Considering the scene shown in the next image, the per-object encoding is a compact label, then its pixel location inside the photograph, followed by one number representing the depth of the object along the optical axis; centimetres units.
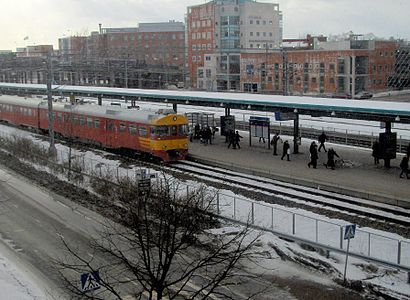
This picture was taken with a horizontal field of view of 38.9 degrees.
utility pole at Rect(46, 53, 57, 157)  3356
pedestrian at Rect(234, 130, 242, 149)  3575
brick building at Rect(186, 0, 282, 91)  10400
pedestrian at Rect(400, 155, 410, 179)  2518
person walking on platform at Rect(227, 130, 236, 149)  3575
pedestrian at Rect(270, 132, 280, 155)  3284
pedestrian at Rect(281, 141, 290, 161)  3042
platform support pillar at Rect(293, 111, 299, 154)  3266
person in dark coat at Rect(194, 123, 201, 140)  4066
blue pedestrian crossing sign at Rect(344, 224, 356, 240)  1436
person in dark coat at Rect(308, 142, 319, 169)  2801
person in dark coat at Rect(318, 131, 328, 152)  3362
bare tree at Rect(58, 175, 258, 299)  1108
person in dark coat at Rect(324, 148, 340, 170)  2784
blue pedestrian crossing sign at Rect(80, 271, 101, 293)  1030
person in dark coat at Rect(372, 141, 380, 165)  2839
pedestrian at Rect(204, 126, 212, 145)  3794
